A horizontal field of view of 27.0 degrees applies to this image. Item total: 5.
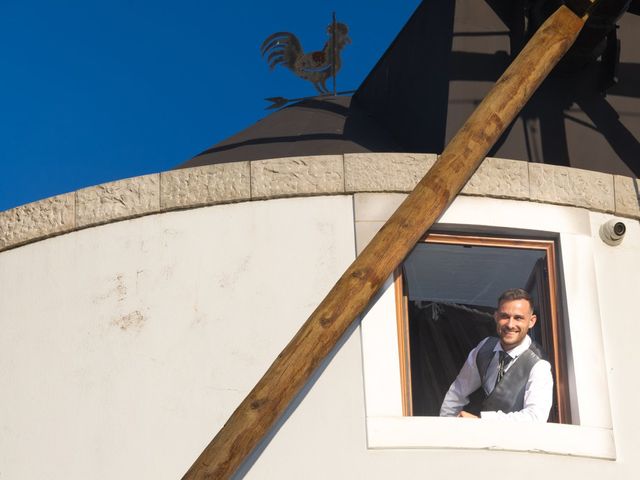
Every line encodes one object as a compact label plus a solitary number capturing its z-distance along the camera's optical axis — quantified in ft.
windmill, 35.65
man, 39.52
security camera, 41.34
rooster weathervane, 63.26
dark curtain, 39.52
